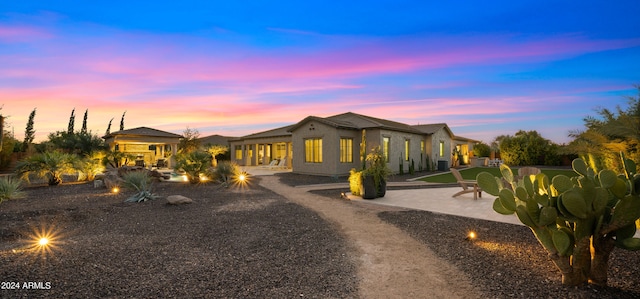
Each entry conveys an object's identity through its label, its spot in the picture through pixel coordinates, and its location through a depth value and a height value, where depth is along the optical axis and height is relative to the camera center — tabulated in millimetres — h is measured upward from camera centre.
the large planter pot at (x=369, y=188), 10383 -1061
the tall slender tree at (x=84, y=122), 49219 +5257
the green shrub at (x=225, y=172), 14664 -771
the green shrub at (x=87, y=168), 15195 -616
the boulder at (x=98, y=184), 13093 -1163
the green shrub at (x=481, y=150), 34750 +593
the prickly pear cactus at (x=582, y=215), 3102 -611
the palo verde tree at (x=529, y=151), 28653 +395
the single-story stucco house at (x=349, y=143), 18484 +807
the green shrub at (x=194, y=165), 14648 -425
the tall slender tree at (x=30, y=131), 41125 +3257
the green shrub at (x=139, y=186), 9948 -1057
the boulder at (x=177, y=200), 9254 -1299
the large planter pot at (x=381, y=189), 10586 -1120
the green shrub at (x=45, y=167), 13555 -474
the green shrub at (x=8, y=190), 9459 -1041
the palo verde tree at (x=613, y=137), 4645 +282
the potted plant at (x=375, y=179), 10398 -771
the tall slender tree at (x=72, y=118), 48031 +5675
